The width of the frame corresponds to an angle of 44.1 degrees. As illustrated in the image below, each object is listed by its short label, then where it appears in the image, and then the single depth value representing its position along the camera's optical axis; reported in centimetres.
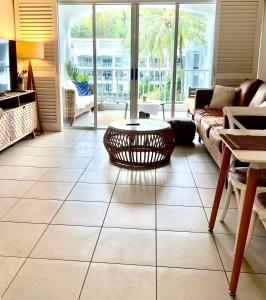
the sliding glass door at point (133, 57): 512
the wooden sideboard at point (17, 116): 407
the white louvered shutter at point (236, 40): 476
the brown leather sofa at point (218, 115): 298
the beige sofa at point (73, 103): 551
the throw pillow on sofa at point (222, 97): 460
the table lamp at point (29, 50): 473
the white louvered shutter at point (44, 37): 498
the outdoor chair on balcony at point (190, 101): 520
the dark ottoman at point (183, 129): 456
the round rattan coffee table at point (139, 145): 369
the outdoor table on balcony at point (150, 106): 533
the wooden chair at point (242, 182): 180
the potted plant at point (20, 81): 489
